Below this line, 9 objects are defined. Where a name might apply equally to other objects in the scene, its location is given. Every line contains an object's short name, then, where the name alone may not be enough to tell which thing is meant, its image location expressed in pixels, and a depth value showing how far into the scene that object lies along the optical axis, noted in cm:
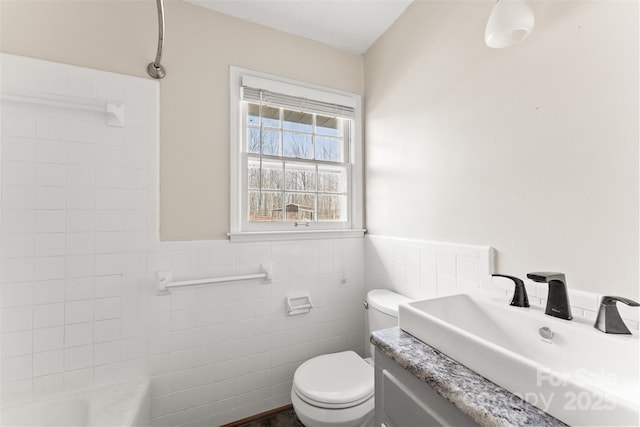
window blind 173
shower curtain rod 132
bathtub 117
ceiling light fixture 90
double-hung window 171
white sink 50
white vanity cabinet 64
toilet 124
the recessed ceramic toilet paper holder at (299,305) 175
